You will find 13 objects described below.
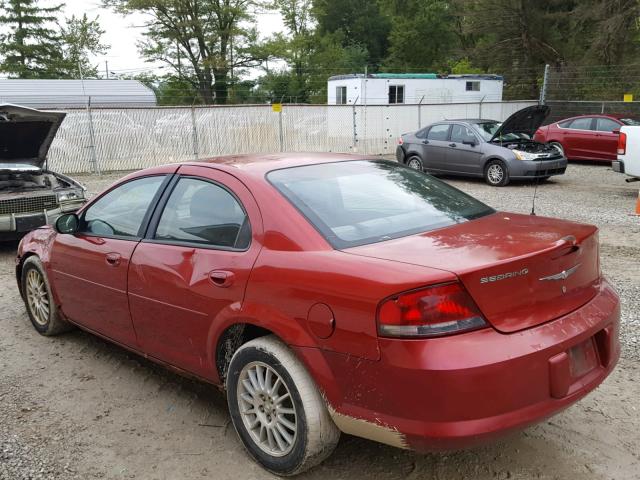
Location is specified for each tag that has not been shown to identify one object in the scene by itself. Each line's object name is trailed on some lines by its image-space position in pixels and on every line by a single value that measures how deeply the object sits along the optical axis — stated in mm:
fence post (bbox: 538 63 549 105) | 22125
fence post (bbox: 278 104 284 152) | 19172
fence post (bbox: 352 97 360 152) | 20984
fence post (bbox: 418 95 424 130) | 22225
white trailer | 26953
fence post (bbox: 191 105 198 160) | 18141
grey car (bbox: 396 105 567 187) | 12977
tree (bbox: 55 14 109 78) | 44594
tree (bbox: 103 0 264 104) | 41031
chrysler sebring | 2344
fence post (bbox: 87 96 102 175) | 16656
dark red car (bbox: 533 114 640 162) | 16234
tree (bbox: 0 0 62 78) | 43156
